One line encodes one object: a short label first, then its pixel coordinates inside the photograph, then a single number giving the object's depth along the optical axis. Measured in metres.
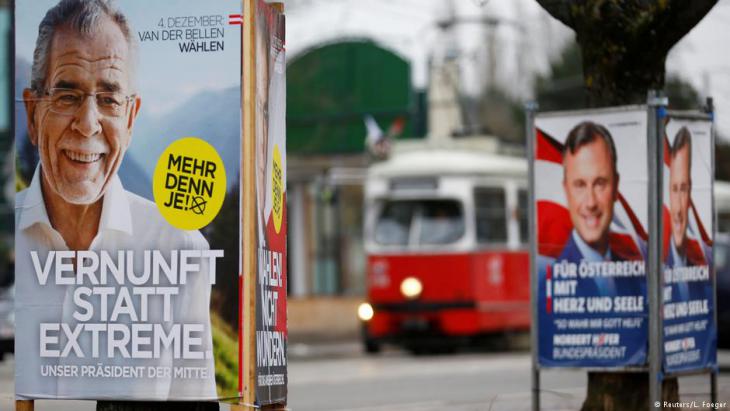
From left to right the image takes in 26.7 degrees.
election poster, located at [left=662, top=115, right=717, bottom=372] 10.55
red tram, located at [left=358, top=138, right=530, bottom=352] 25.14
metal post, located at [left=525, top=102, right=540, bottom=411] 10.93
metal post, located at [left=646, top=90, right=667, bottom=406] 10.26
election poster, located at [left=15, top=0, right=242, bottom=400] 7.10
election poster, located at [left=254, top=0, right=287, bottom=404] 7.25
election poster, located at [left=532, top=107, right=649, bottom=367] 10.50
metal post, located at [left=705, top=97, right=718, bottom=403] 11.14
